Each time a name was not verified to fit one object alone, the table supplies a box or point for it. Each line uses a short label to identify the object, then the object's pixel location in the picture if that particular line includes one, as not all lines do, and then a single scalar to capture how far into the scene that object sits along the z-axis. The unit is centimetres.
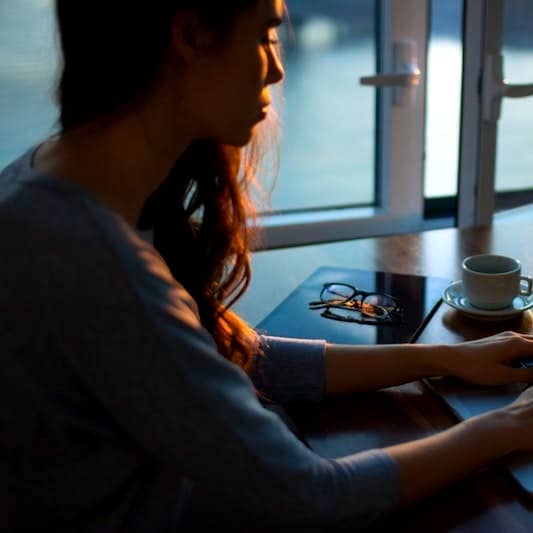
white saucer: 95
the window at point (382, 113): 164
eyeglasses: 99
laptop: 76
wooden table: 61
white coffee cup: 95
